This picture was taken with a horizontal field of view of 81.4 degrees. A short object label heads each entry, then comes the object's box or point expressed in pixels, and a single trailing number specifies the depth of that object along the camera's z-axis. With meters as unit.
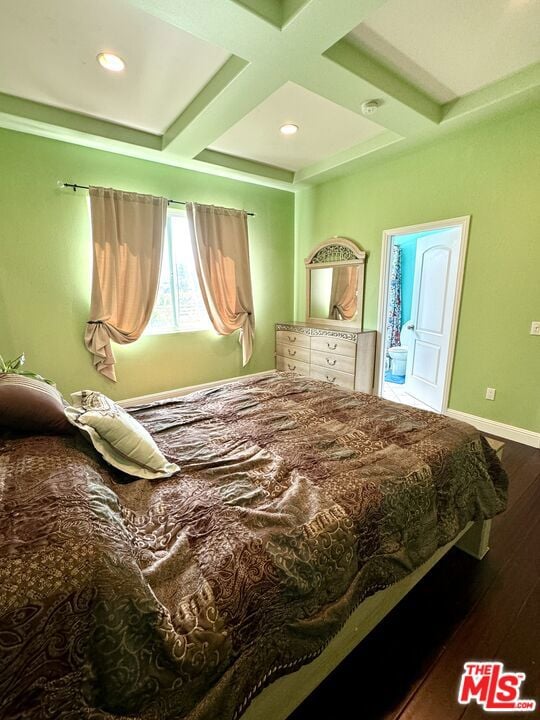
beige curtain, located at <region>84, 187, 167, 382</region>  3.13
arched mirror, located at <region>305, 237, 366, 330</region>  3.88
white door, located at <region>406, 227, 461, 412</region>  3.28
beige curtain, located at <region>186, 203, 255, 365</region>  3.69
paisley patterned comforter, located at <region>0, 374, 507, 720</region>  0.62
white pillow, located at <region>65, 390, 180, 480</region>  1.20
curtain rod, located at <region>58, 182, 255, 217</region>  2.93
